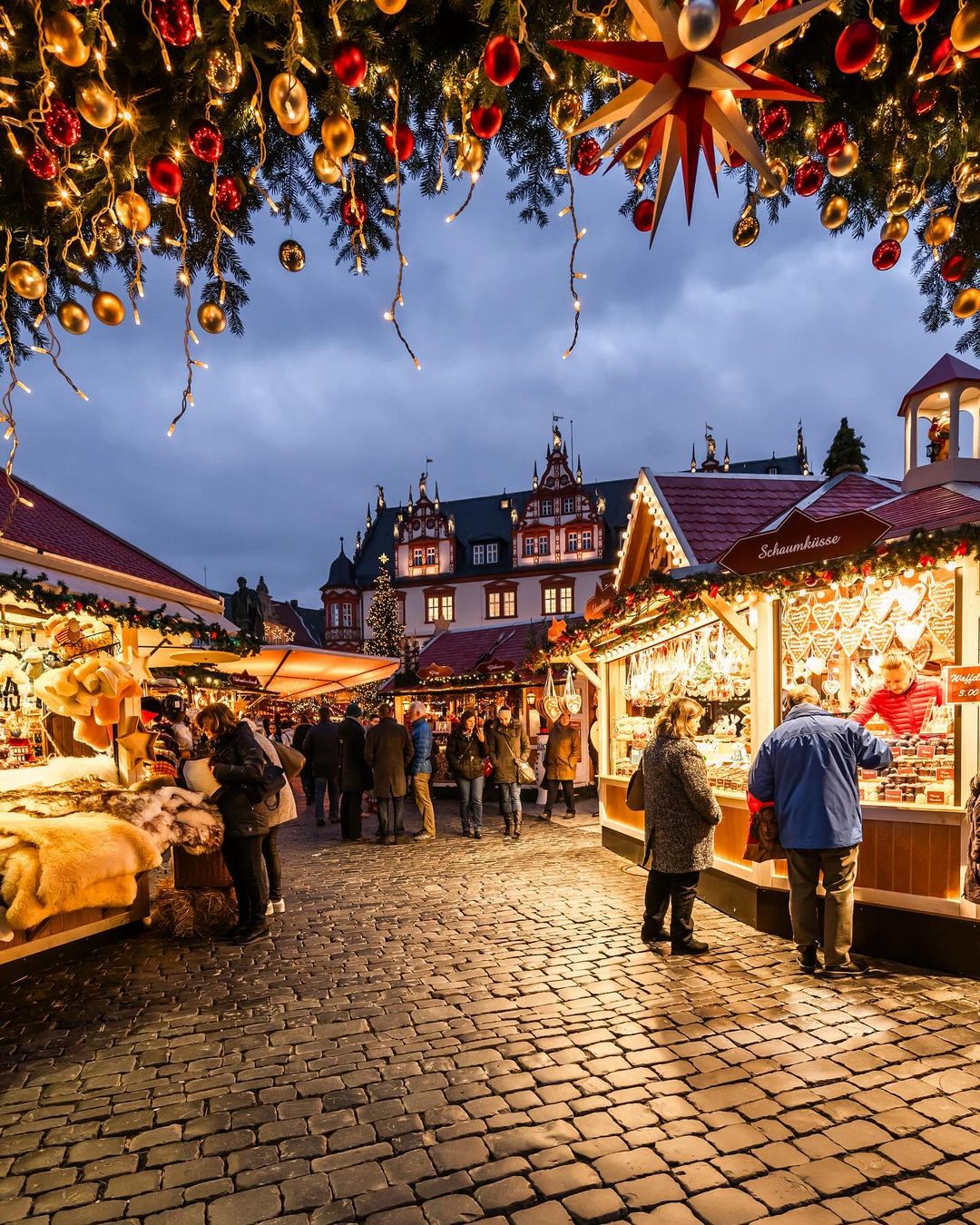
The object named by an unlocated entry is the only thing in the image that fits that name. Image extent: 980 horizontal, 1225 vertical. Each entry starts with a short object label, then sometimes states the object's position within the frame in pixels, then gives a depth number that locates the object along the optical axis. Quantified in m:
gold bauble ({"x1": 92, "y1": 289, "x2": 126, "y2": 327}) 2.98
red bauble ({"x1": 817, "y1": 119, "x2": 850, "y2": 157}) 2.73
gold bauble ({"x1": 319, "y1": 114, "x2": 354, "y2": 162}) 2.51
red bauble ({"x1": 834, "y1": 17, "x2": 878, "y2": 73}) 2.13
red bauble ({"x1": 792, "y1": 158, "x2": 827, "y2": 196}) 3.05
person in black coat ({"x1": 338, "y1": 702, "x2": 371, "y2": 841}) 10.63
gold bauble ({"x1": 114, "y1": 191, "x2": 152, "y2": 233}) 2.77
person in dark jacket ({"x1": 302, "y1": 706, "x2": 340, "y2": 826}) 12.55
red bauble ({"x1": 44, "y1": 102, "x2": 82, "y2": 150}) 2.48
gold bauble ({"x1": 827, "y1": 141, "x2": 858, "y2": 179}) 2.86
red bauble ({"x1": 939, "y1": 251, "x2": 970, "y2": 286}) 3.06
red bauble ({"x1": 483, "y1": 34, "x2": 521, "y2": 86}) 2.21
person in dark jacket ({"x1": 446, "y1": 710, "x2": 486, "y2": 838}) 10.79
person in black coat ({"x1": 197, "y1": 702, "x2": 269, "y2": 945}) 5.73
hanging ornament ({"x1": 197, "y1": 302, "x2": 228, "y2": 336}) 3.16
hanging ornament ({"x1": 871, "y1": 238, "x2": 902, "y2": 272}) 3.24
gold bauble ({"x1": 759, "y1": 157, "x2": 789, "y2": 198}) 2.97
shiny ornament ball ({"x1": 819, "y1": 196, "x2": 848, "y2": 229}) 3.17
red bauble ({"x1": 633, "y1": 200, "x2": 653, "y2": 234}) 3.36
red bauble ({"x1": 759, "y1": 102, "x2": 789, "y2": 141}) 2.90
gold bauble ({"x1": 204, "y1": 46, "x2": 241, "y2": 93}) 2.48
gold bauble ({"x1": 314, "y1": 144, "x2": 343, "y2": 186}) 2.74
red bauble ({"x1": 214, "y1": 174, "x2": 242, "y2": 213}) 2.90
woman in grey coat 5.31
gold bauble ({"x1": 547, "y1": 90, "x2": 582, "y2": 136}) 2.93
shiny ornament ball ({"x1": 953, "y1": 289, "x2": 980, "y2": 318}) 3.07
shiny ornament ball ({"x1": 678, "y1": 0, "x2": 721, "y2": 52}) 1.89
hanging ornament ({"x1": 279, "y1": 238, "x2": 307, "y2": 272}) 3.25
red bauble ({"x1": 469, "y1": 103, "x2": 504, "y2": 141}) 2.54
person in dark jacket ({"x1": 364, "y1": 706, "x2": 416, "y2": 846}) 10.14
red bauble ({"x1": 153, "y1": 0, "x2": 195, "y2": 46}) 2.12
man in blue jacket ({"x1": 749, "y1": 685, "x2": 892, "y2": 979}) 4.77
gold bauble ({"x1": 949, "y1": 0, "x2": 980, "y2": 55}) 2.12
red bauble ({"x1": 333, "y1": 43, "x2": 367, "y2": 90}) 2.28
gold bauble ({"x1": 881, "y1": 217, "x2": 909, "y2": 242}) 3.26
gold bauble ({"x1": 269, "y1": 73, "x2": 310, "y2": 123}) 2.37
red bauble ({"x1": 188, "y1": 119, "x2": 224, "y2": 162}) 2.54
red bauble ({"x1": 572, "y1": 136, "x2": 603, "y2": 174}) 3.20
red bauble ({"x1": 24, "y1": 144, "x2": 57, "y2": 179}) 2.57
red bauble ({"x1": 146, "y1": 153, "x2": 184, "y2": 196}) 2.63
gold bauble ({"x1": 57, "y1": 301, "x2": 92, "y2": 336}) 2.95
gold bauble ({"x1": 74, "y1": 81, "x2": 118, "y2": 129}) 2.37
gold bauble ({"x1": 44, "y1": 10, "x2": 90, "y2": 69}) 2.17
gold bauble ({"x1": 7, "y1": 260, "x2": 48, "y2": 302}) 2.75
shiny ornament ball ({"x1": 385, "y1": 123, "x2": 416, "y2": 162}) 2.79
